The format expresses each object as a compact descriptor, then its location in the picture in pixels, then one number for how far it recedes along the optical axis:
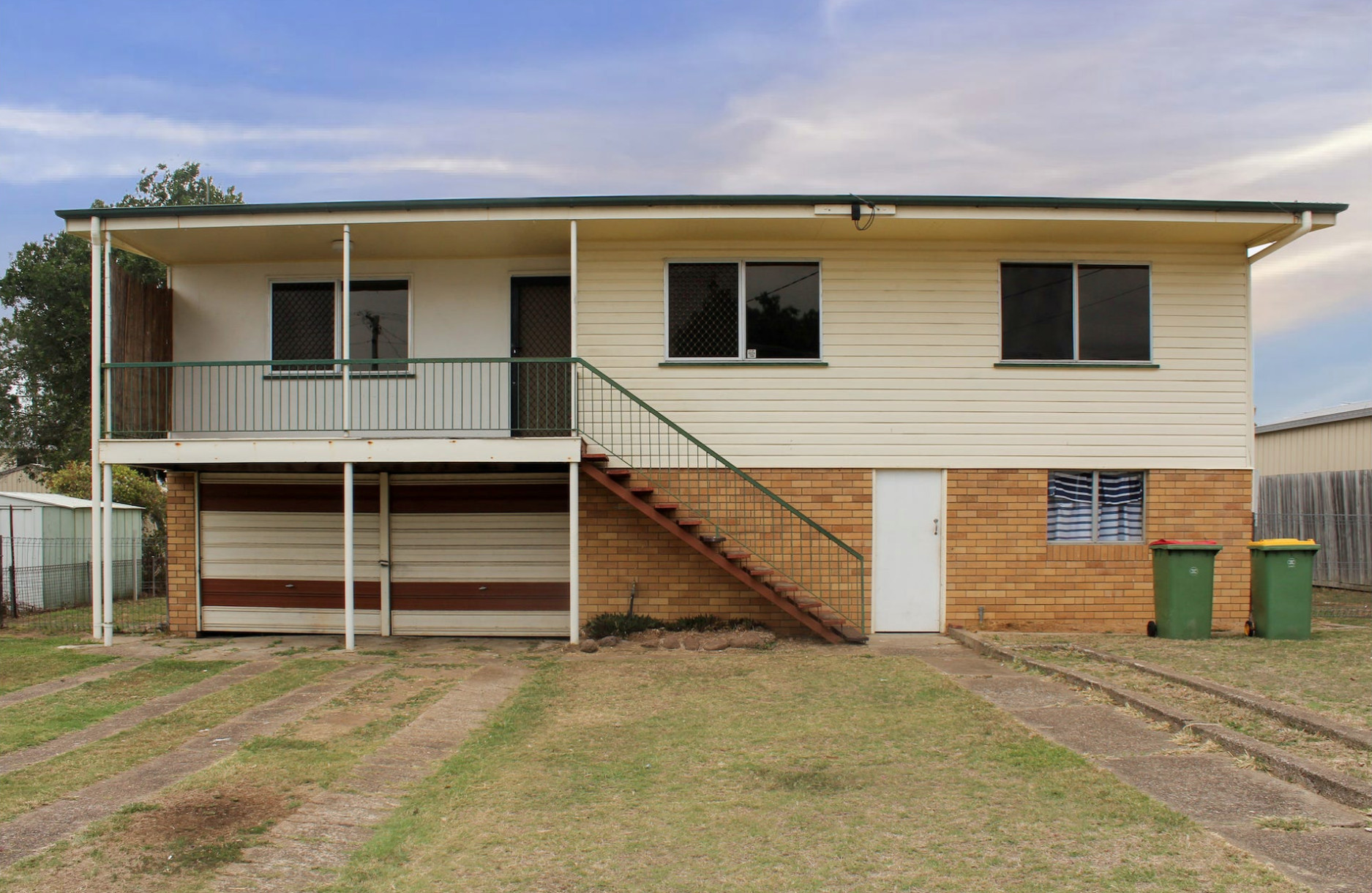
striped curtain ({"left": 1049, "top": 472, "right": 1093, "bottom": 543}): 12.02
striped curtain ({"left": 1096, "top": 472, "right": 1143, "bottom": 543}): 12.05
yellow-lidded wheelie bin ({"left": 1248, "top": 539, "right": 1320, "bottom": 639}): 10.66
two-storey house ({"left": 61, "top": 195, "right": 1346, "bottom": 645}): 11.69
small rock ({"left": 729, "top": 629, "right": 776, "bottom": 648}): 10.70
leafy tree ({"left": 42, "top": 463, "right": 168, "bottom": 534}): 21.16
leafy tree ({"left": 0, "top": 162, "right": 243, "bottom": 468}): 30.53
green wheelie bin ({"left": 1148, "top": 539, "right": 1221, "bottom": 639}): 10.79
